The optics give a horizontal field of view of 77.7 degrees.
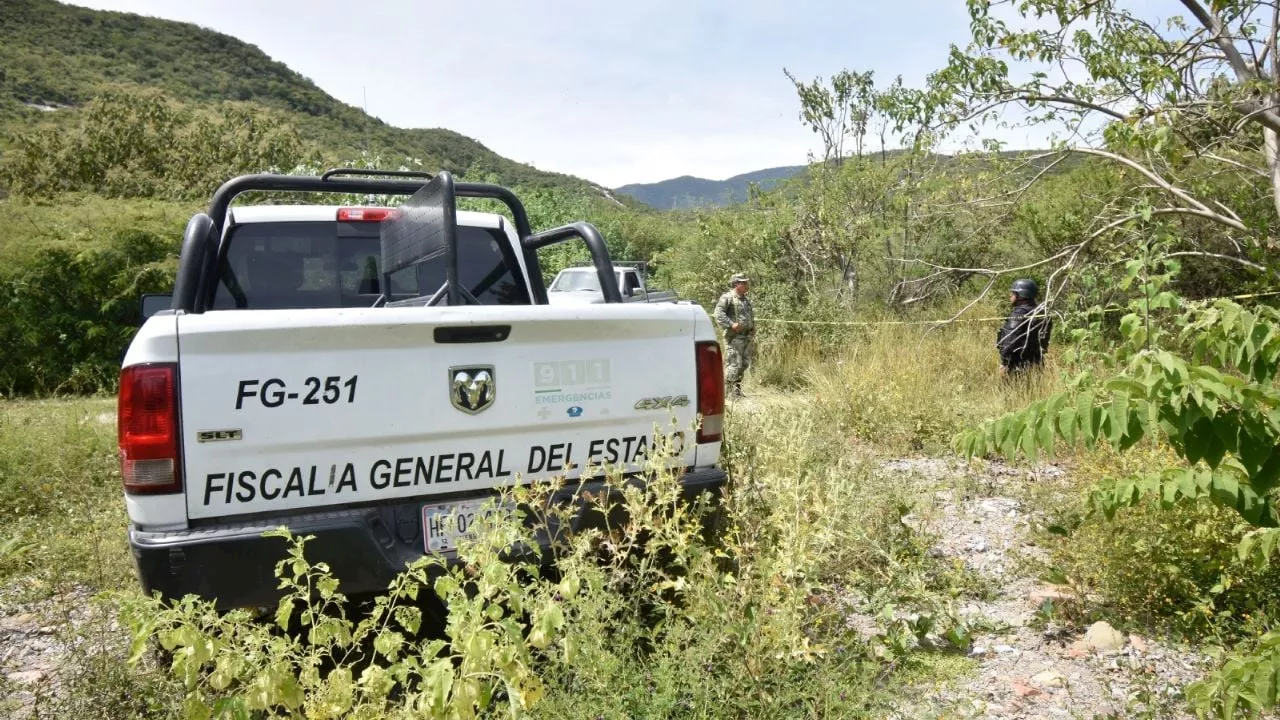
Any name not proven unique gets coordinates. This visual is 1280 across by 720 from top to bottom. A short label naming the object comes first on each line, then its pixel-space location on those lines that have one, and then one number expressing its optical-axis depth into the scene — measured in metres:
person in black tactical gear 7.87
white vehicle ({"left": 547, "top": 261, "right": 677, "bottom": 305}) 16.11
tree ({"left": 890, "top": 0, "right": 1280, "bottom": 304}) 5.65
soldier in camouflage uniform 10.43
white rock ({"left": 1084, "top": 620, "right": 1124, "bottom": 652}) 3.26
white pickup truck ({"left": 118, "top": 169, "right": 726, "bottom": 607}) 2.52
